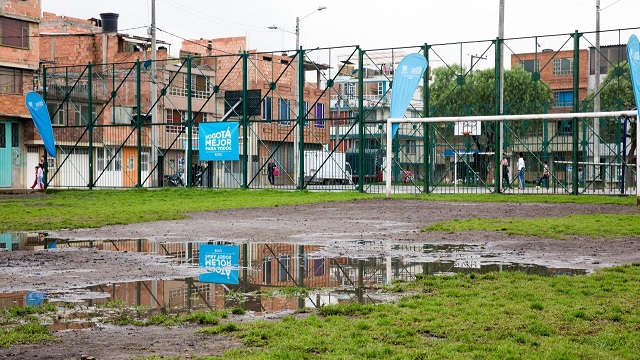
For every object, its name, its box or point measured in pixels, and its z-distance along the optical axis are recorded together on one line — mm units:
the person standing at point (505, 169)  32819
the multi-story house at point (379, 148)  32406
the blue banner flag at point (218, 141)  33344
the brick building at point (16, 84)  45281
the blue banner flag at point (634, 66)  21125
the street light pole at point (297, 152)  32406
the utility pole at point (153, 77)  38469
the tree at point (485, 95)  31484
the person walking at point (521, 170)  33762
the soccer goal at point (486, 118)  24234
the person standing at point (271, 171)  36750
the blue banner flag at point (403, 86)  28266
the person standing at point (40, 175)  41822
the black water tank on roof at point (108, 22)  65062
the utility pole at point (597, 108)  32625
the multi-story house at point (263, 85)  47469
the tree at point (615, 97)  29589
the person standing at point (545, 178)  33219
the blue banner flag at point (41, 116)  36719
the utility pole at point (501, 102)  29750
